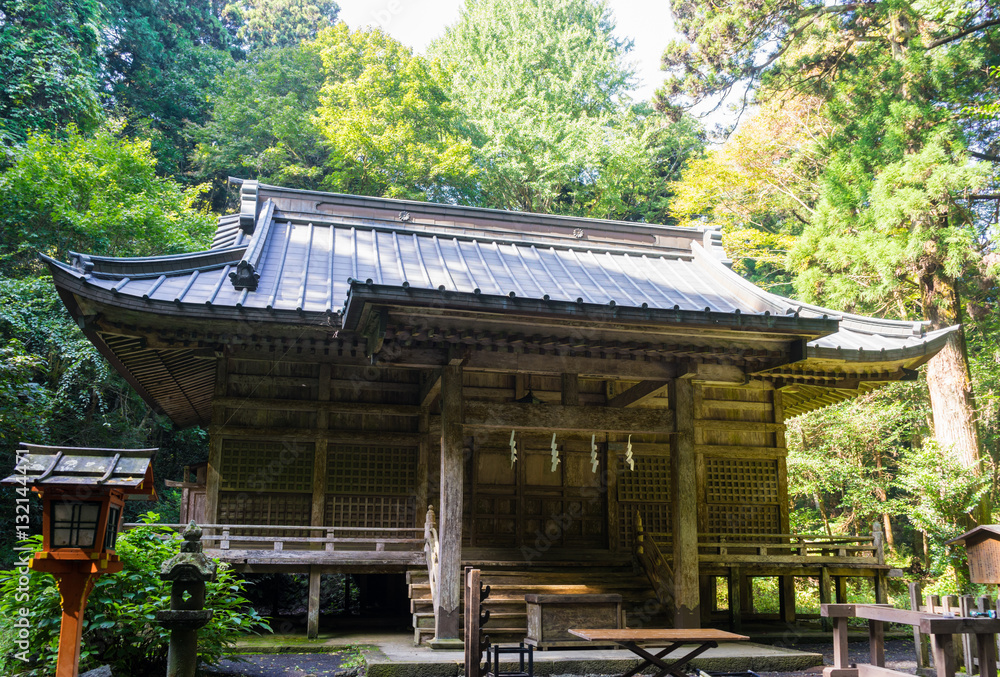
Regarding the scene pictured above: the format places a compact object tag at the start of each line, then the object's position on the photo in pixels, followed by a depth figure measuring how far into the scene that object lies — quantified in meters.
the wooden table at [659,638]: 6.79
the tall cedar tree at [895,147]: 16.56
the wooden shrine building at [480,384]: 8.91
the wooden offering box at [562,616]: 7.93
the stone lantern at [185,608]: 5.68
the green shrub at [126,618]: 6.46
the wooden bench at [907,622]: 6.22
